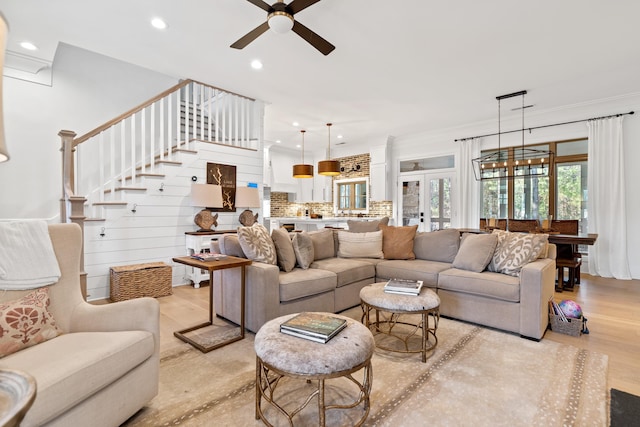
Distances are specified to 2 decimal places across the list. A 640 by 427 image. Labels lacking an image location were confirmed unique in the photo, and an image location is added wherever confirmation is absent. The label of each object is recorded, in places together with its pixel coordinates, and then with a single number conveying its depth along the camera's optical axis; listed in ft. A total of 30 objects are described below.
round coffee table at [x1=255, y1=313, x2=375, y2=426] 4.66
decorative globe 9.36
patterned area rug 5.53
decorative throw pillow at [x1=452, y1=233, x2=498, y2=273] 10.33
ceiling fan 8.10
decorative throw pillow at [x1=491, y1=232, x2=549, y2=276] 9.72
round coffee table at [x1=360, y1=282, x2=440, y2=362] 7.60
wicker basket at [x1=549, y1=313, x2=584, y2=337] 9.12
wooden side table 8.26
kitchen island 27.37
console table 14.88
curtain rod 16.84
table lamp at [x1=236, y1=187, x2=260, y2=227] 16.12
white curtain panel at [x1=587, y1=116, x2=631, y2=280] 16.58
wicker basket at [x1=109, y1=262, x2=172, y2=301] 12.39
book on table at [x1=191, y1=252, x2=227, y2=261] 9.09
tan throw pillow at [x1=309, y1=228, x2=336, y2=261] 12.56
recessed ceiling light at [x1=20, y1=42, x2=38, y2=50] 12.12
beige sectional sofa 8.91
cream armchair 4.08
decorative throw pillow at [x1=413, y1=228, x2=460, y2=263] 12.26
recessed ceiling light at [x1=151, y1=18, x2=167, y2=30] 10.33
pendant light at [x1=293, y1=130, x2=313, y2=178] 21.98
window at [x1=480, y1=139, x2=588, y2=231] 18.35
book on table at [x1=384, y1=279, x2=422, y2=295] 8.13
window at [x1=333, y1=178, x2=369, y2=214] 28.17
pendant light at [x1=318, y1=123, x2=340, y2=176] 21.57
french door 23.49
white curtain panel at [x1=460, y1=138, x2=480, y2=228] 21.67
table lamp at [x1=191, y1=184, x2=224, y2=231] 14.49
